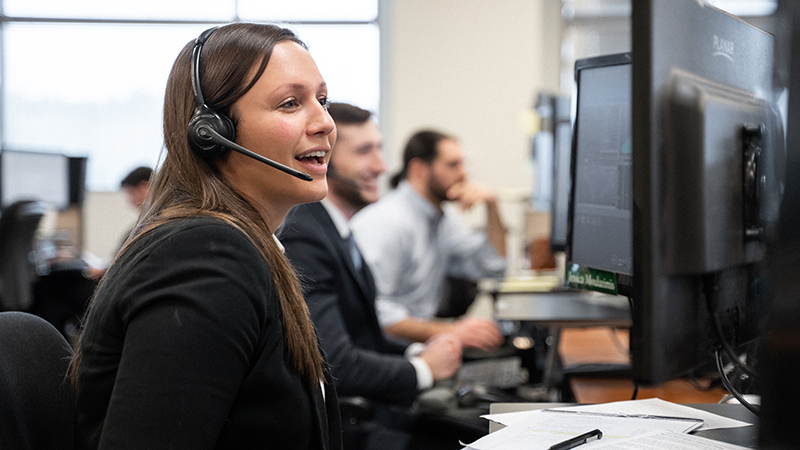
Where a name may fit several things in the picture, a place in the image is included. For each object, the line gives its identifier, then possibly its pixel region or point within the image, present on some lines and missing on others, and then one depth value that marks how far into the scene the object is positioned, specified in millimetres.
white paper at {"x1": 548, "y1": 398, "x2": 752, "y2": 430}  904
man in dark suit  1483
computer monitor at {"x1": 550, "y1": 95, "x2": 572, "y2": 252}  2148
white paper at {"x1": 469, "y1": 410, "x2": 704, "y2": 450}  795
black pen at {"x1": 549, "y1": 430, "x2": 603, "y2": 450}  765
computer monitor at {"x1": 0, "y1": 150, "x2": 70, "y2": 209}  3930
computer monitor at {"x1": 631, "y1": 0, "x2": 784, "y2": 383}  626
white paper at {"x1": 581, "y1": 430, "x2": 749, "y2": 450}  761
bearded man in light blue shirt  2328
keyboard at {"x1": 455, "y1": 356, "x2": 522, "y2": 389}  1896
